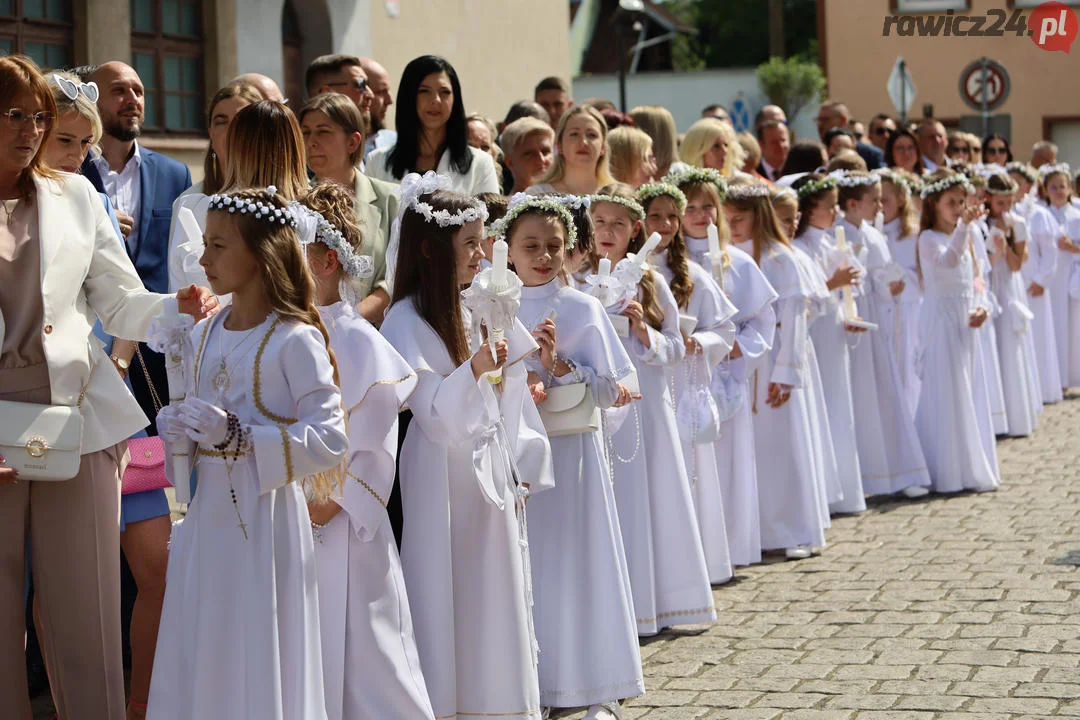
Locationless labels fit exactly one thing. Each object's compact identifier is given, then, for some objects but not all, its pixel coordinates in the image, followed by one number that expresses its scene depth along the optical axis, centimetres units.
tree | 3588
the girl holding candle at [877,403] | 1105
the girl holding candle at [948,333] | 1122
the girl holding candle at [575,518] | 616
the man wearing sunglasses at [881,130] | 1678
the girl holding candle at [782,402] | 920
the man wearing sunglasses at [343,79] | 817
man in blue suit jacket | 652
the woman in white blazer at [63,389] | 484
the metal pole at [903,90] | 2141
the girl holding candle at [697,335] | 779
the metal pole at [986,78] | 1969
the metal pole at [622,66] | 2317
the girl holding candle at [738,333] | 850
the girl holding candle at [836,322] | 1046
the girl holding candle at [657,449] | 724
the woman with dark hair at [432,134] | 775
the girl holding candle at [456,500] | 548
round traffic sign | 1984
